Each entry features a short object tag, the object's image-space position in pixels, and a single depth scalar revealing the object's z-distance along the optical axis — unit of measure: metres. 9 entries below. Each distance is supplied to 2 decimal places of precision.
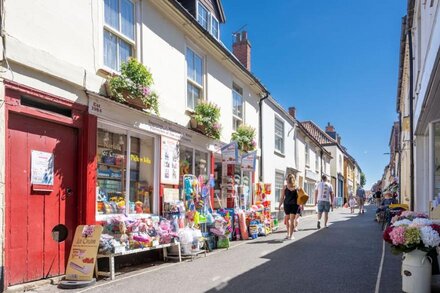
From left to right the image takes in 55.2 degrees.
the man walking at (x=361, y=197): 24.00
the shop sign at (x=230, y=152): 12.10
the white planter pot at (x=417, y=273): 5.23
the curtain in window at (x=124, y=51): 8.27
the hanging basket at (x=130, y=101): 7.56
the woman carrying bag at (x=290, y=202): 11.05
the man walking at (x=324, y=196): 14.07
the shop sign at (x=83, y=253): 6.31
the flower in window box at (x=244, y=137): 13.73
